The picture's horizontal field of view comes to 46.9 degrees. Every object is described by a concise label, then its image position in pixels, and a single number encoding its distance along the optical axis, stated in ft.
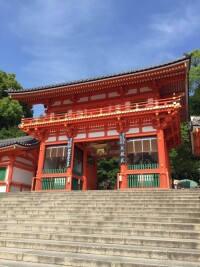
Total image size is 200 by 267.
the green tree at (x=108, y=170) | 93.81
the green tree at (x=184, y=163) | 86.33
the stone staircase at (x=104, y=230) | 17.53
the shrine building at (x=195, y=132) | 36.22
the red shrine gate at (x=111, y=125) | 48.96
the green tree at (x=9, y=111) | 111.30
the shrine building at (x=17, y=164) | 61.46
